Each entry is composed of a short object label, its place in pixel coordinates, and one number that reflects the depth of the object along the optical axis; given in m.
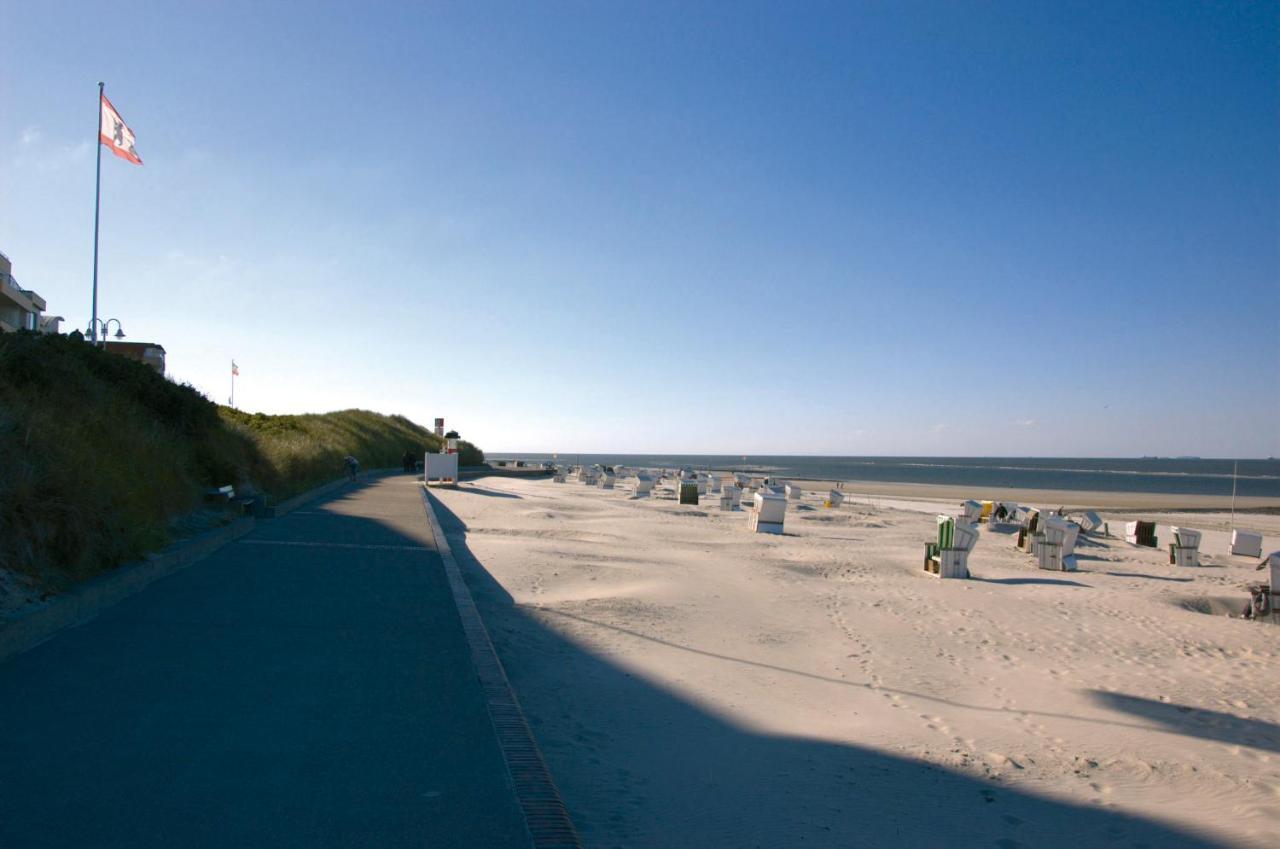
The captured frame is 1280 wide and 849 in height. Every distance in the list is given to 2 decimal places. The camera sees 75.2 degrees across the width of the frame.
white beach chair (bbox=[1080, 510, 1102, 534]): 21.55
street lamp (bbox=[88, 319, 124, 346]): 19.87
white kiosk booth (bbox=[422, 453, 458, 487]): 29.67
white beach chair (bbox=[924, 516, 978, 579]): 13.02
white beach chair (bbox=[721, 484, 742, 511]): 26.64
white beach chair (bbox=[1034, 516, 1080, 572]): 14.69
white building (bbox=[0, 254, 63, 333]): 27.19
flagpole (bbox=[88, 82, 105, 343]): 19.82
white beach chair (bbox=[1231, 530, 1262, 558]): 19.28
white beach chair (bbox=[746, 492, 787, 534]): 19.31
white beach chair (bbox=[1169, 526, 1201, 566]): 16.80
